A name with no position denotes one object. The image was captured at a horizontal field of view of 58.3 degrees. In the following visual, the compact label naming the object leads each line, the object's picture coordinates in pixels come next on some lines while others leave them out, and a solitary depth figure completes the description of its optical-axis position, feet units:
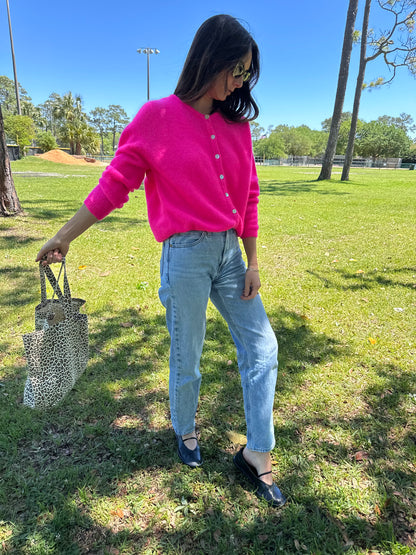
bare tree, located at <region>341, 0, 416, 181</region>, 46.80
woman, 4.82
